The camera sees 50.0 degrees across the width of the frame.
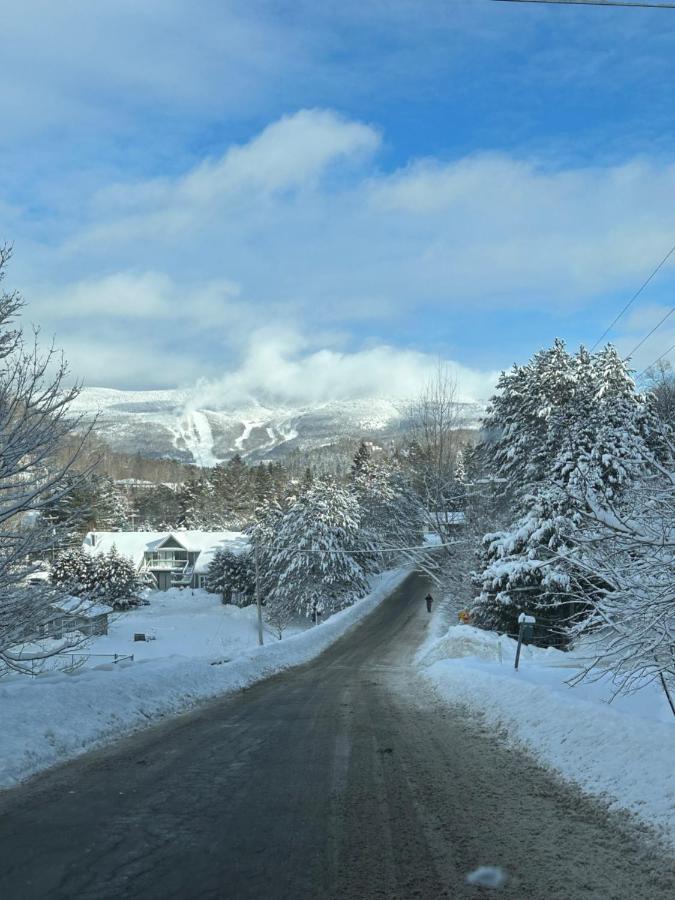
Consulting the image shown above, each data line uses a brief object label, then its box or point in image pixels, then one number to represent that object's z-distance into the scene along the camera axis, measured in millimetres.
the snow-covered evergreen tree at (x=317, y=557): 58531
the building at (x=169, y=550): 87000
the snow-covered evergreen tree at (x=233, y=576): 70688
